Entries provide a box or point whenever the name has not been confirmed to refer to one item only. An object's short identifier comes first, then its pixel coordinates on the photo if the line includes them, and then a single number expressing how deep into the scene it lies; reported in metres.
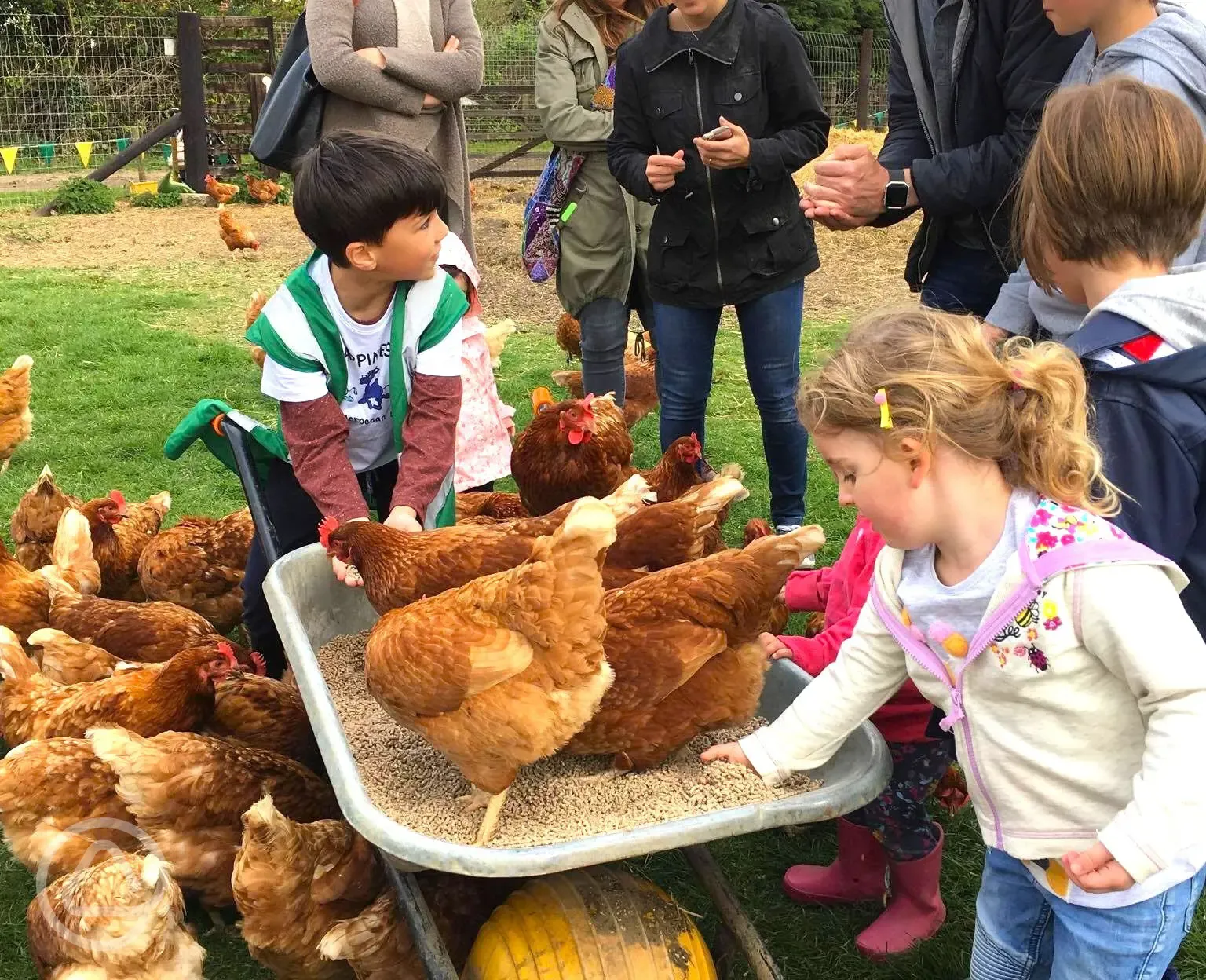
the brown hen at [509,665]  1.72
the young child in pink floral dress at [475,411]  3.34
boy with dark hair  2.48
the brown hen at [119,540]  3.68
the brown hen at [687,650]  1.93
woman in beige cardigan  3.54
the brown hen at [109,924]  2.01
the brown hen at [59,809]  2.31
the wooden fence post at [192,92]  14.38
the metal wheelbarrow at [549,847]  1.52
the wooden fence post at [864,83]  16.19
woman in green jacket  4.12
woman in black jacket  3.34
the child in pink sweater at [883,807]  2.14
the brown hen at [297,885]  2.07
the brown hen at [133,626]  2.99
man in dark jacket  2.63
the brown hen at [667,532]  2.44
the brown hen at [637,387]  5.41
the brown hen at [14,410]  4.63
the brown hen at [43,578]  3.16
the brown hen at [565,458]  3.24
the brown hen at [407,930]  2.04
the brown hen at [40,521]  3.84
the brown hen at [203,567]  3.53
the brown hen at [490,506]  3.26
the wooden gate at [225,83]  14.51
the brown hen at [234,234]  10.29
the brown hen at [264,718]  2.68
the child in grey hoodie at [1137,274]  1.57
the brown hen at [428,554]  2.23
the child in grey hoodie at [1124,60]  1.94
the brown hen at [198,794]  2.26
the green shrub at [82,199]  12.59
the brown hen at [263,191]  13.66
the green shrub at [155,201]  13.61
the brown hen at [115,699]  2.55
